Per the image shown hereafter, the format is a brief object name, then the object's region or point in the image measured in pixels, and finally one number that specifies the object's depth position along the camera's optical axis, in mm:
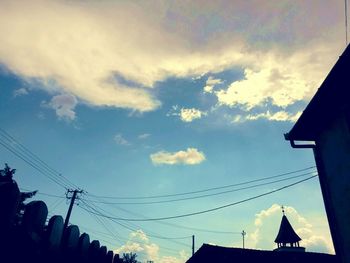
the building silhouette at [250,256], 14156
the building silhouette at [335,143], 6098
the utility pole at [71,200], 22623
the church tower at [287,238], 39469
